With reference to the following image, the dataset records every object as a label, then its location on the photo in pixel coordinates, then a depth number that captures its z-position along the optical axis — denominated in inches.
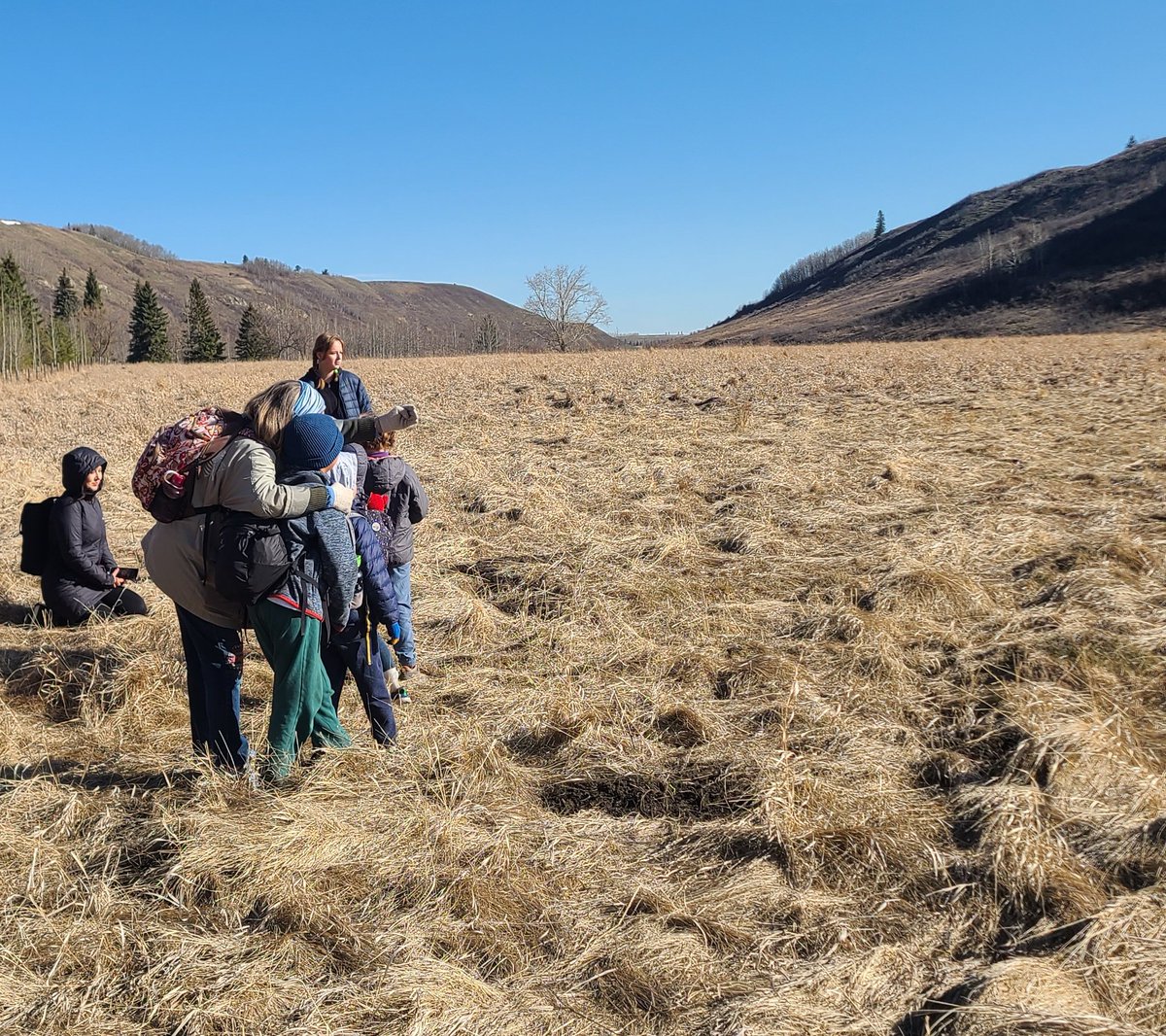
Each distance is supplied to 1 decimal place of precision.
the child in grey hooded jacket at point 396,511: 167.0
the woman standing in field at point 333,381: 212.8
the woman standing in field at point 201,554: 116.0
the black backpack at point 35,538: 215.6
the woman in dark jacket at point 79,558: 211.9
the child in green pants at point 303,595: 120.5
